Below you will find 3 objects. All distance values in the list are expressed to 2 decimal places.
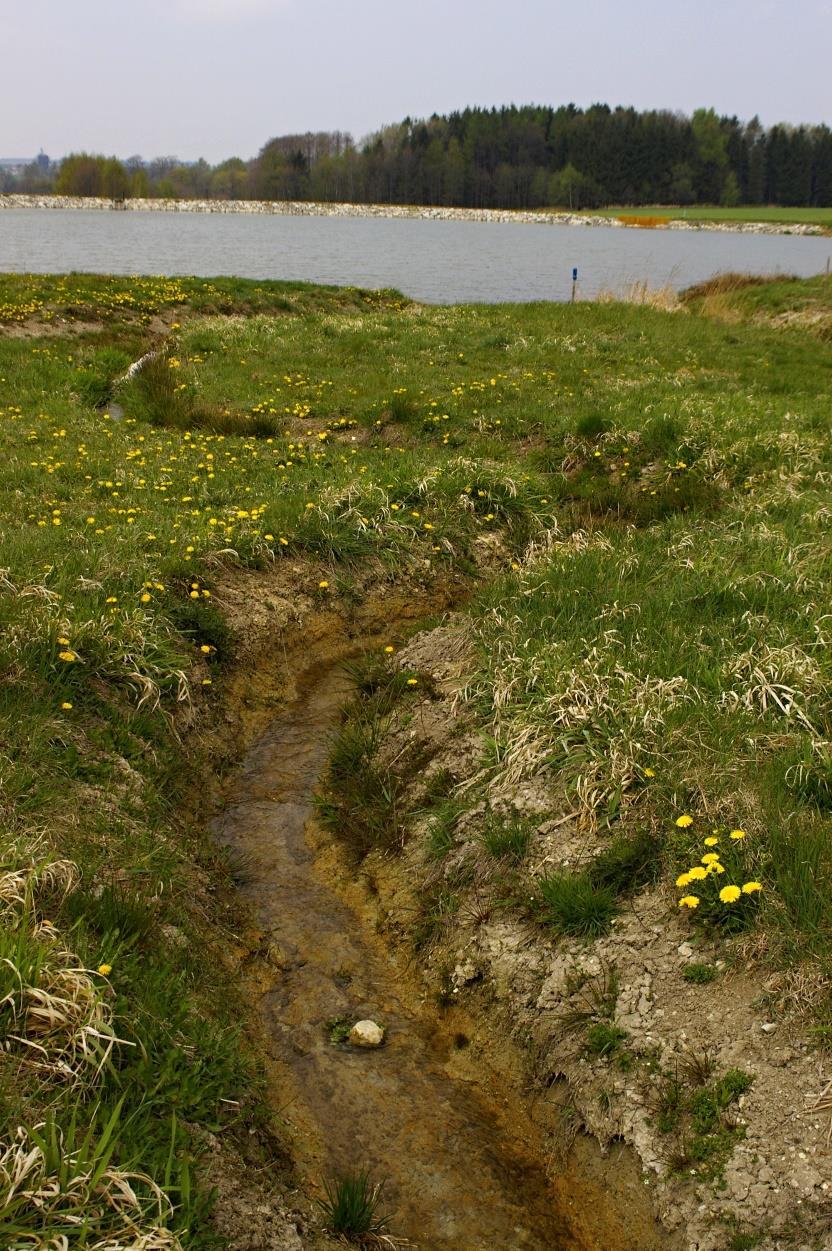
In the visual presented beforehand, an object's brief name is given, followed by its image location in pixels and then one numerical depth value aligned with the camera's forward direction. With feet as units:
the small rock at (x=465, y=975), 16.05
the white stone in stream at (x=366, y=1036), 15.01
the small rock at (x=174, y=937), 14.57
